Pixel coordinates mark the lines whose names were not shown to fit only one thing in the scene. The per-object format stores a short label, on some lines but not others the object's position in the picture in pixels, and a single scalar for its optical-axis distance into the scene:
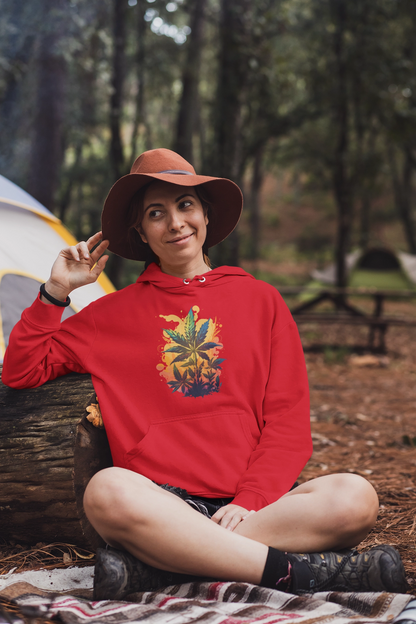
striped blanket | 1.50
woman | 1.68
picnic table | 7.77
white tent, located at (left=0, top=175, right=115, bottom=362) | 3.21
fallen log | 2.05
